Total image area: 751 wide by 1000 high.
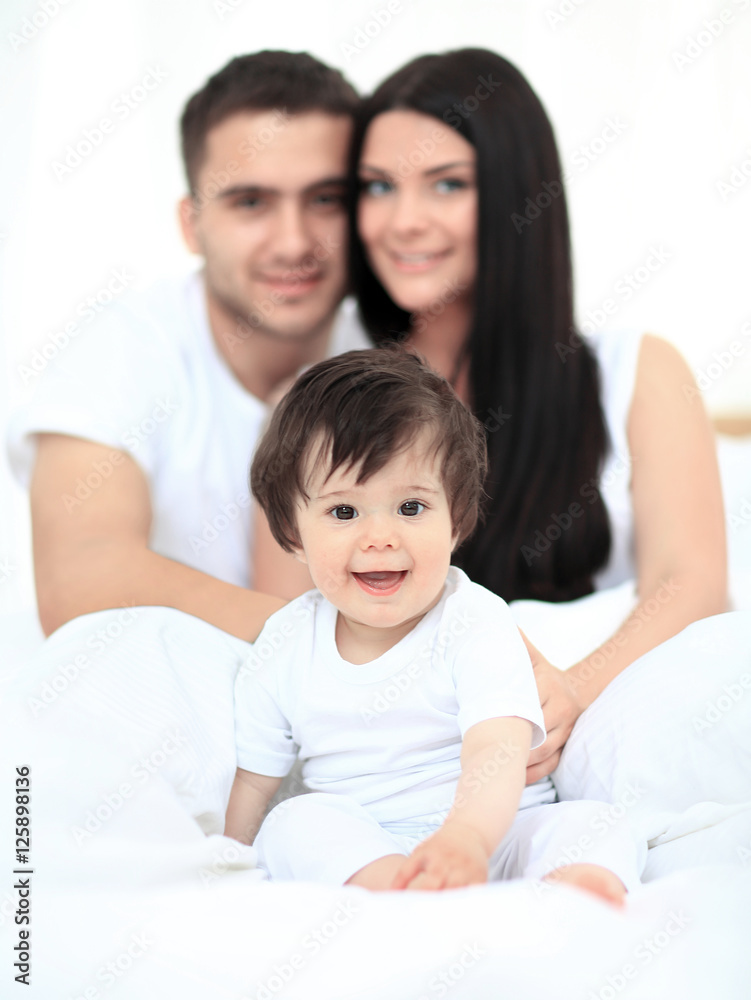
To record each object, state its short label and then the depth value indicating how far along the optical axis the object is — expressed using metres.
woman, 1.45
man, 1.51
